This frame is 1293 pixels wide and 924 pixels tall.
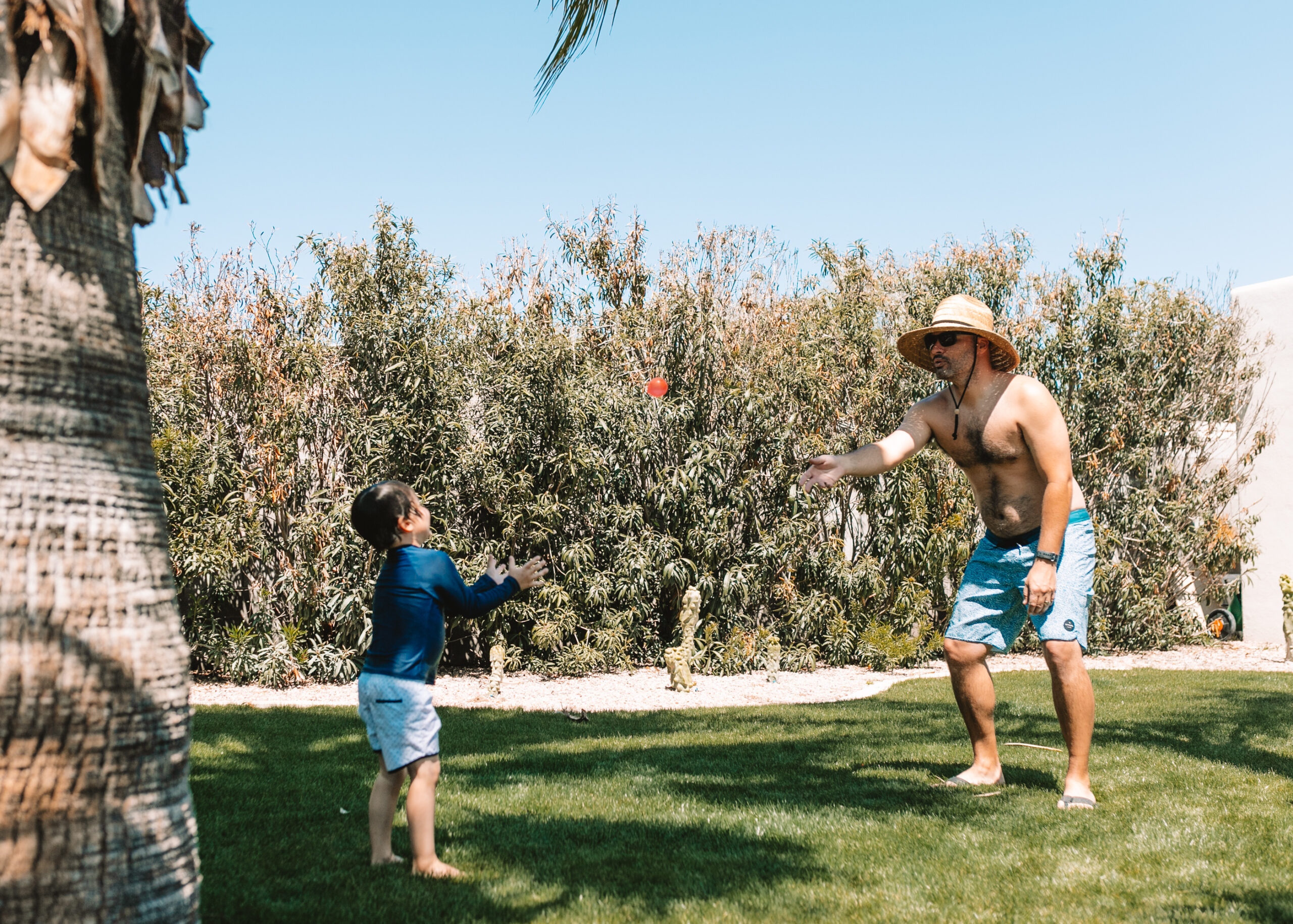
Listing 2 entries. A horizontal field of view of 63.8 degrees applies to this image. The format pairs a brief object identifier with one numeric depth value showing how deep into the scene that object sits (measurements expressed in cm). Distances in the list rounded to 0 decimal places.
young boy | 332
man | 434
